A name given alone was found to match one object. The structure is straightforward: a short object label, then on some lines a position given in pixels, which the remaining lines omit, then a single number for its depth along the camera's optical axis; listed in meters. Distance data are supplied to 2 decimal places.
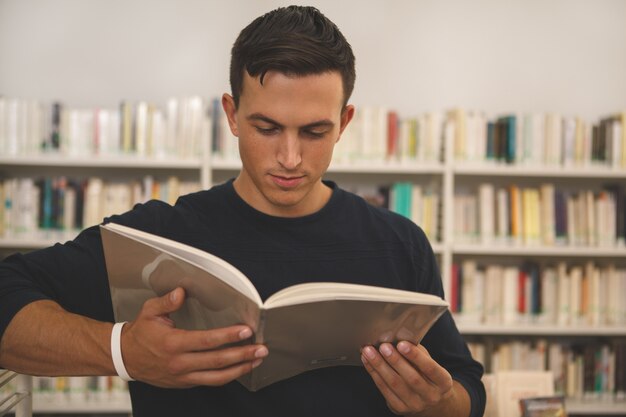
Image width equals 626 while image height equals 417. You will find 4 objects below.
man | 0.89
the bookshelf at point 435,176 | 2.88
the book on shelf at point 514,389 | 2.17
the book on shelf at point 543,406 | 2.08
